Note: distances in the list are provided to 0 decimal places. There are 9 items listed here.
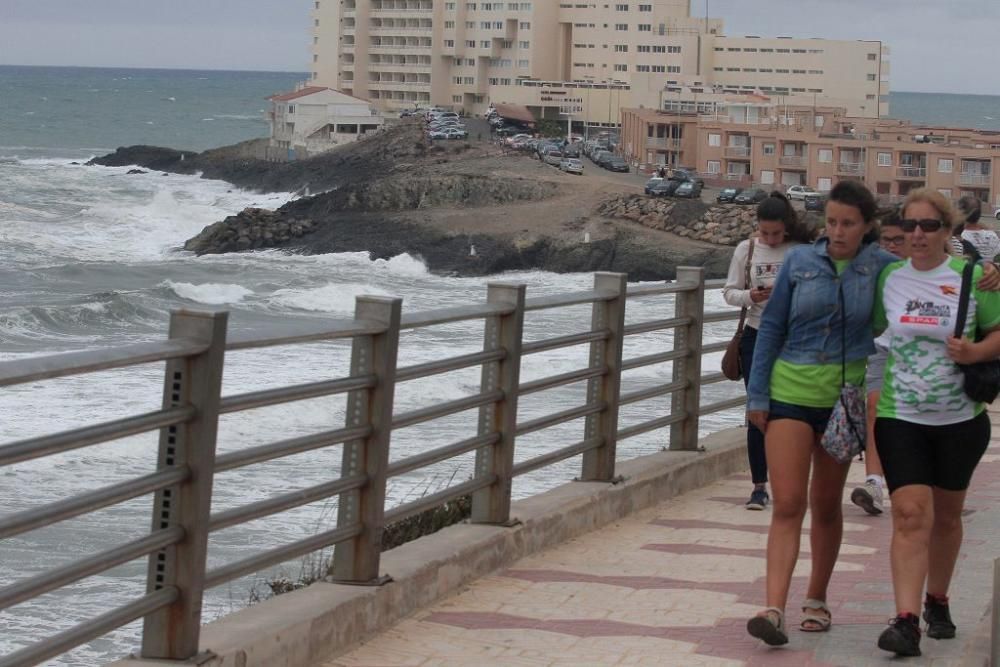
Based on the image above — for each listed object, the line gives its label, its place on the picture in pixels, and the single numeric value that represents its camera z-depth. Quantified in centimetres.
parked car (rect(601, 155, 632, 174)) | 10419
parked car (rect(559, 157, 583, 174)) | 9725
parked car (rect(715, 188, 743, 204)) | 8538
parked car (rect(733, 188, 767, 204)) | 8425
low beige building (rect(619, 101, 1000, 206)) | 8869
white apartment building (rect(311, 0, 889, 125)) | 14162
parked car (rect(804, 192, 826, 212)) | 7888
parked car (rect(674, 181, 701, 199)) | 8669
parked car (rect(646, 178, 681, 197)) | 8606
